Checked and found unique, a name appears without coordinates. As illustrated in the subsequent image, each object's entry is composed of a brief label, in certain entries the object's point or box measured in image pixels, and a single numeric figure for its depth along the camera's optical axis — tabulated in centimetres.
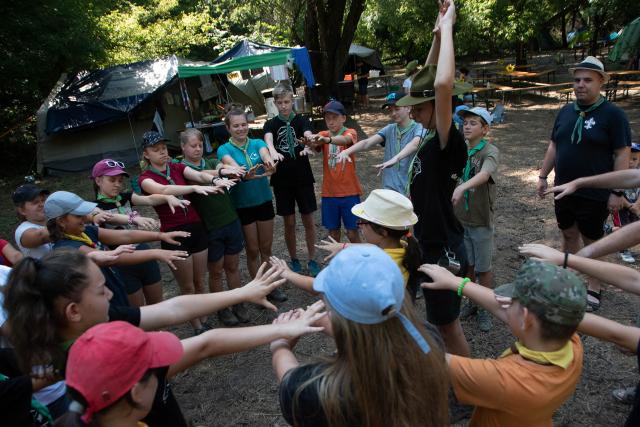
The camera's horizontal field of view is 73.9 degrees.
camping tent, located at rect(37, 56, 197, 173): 1126
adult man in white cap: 360
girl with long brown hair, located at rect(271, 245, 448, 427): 130
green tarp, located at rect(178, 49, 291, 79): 1077
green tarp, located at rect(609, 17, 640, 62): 1151
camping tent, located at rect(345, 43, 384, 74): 2330
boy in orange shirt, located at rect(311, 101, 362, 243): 461
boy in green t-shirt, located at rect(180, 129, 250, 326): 391
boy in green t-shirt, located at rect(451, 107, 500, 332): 371
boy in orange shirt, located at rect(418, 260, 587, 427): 153
